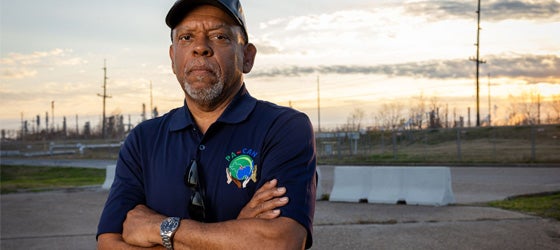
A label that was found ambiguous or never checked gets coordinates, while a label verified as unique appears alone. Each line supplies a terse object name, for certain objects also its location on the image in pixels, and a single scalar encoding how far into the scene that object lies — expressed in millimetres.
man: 3191
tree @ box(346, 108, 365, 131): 52069
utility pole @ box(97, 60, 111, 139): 73500
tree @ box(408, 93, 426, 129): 52397
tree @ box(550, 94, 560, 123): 46281
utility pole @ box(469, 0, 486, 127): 49506
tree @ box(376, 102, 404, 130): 52097
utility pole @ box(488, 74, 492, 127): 54634
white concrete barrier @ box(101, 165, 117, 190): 16438
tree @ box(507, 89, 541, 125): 52844
